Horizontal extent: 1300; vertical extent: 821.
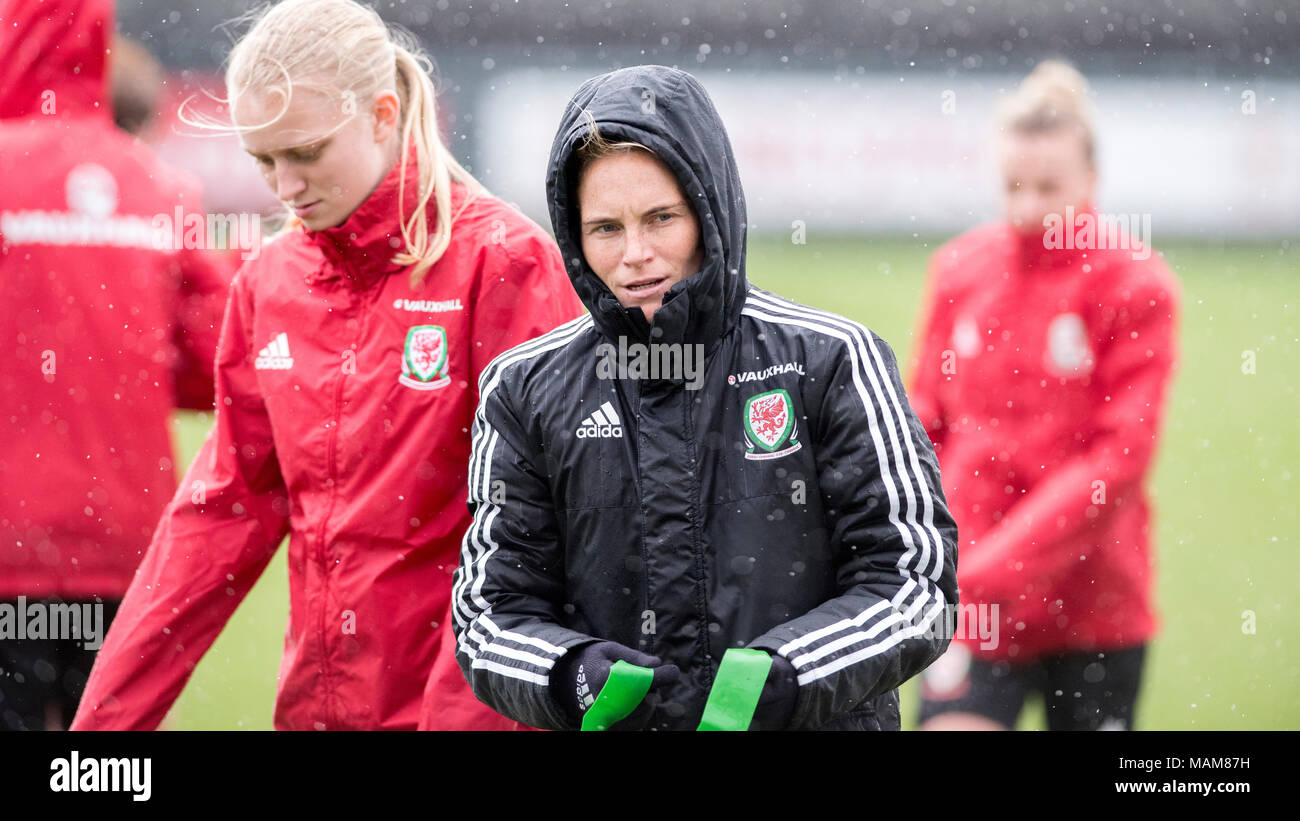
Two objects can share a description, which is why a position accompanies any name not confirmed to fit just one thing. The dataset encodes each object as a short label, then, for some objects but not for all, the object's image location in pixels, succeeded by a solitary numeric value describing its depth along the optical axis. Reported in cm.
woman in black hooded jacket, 334
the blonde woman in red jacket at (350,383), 422
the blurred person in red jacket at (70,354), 565
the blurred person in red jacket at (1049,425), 590
